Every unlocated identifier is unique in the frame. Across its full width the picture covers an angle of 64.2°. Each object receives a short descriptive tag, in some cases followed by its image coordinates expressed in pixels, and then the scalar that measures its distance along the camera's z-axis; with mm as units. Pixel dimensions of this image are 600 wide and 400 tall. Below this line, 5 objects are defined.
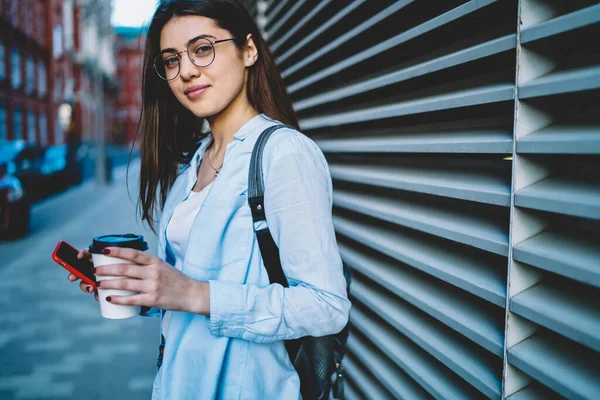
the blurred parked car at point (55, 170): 13484
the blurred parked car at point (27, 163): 9944
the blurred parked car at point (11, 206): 8016
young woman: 1280
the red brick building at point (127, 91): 70019
